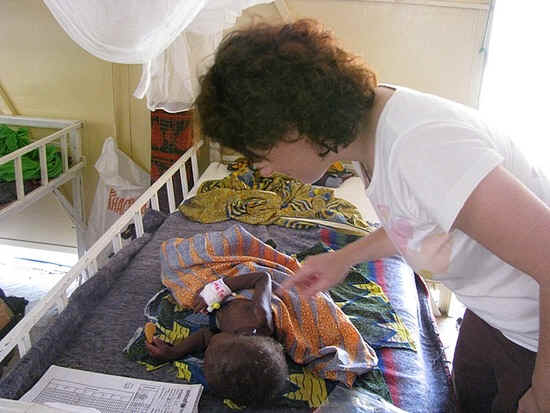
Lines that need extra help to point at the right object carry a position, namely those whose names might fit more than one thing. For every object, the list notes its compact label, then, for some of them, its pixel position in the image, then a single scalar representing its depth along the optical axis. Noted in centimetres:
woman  68
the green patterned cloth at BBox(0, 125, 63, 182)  237
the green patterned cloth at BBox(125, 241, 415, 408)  131
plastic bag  268
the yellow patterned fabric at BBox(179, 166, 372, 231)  210
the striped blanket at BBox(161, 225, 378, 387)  136
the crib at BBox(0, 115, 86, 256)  227
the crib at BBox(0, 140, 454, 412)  129
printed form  122
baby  121
